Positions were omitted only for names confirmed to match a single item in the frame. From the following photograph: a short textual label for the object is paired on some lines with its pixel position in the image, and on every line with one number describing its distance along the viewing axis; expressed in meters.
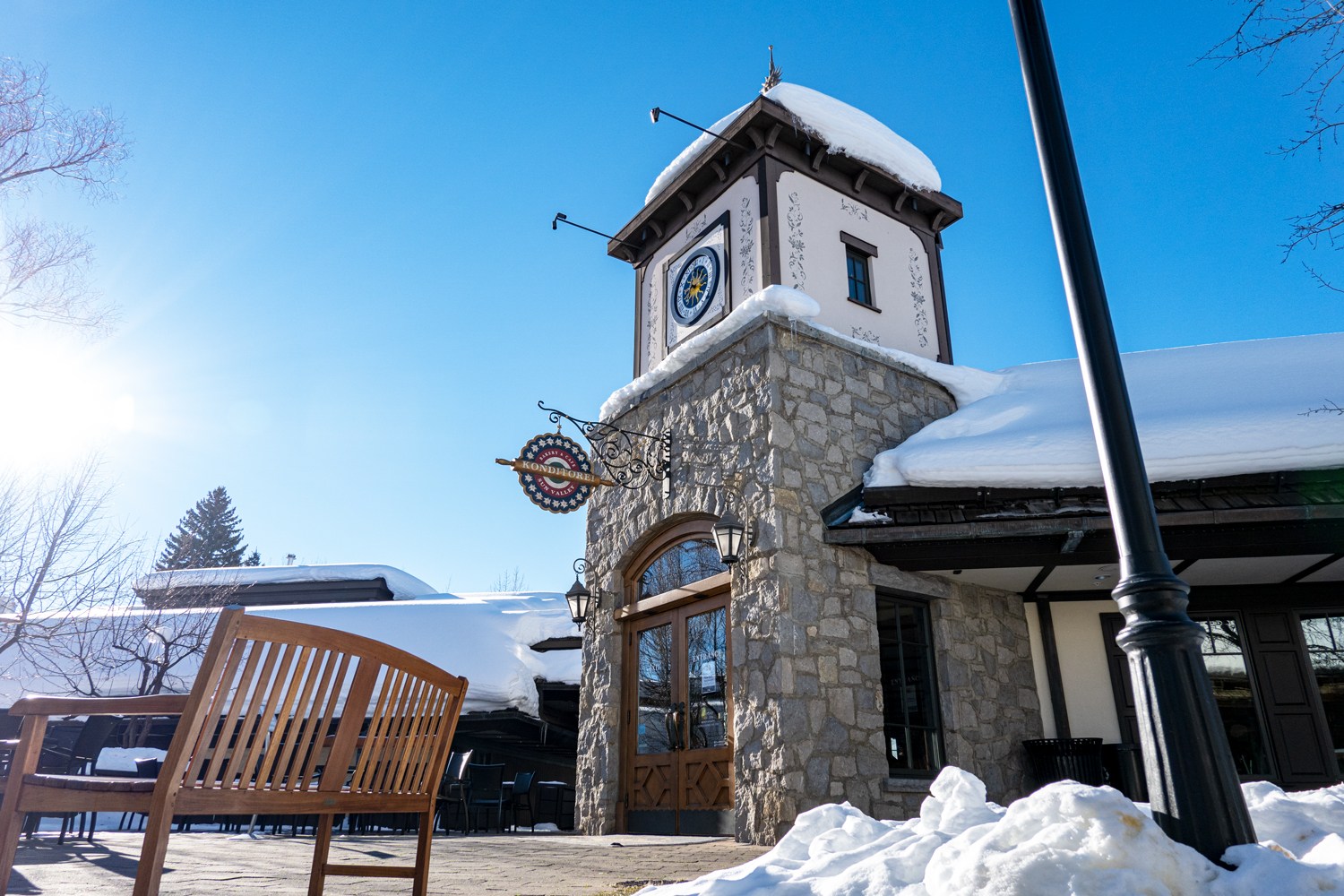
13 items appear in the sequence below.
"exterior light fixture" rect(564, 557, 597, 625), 9.96
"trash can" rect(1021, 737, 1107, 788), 7.97
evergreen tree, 37.88
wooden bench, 2.01
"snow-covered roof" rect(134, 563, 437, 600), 19.02
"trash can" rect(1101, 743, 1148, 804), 7.98
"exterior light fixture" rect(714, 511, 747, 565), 7.76
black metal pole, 2.18
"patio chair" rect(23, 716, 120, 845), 7.24
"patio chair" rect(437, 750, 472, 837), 9.84
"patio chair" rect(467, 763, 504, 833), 10.65
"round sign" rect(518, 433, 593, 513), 8.85
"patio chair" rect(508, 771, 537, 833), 11.45
